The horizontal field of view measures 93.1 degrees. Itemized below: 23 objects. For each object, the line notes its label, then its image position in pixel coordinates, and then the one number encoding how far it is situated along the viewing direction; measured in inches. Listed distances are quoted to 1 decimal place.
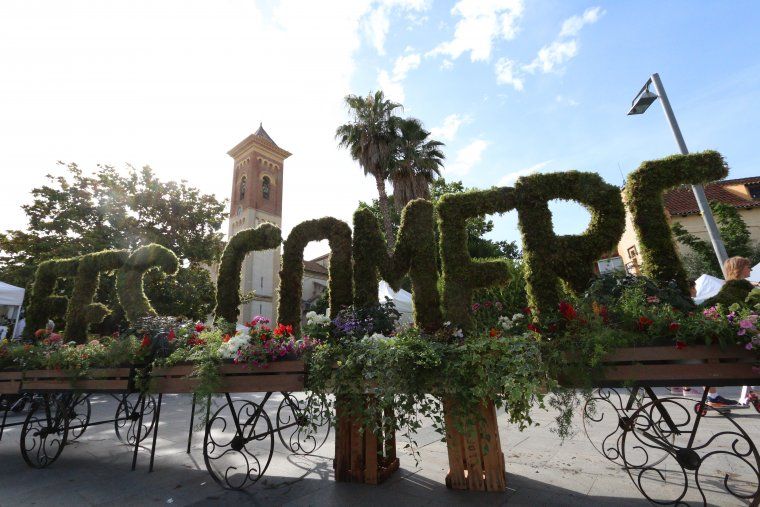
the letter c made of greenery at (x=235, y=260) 212.7
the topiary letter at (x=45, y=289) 261.9
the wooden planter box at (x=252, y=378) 136.0
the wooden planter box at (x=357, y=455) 142.4
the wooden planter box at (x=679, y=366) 97.8
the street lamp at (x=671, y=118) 249.3
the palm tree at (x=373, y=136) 682.8
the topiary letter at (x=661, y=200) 137.9
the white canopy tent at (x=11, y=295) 385.4
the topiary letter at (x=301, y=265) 186.1
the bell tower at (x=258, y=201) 1112.8
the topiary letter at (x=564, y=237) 148.6
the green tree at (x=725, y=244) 579.8
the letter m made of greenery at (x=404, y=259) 174.1
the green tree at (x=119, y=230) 558.3
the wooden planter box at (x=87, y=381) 165.9
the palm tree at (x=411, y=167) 693.3
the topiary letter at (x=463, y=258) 164.6
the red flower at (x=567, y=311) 114.8
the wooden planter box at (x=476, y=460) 126.2
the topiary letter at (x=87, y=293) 245.9
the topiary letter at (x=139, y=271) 234.4
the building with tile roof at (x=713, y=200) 672.4
